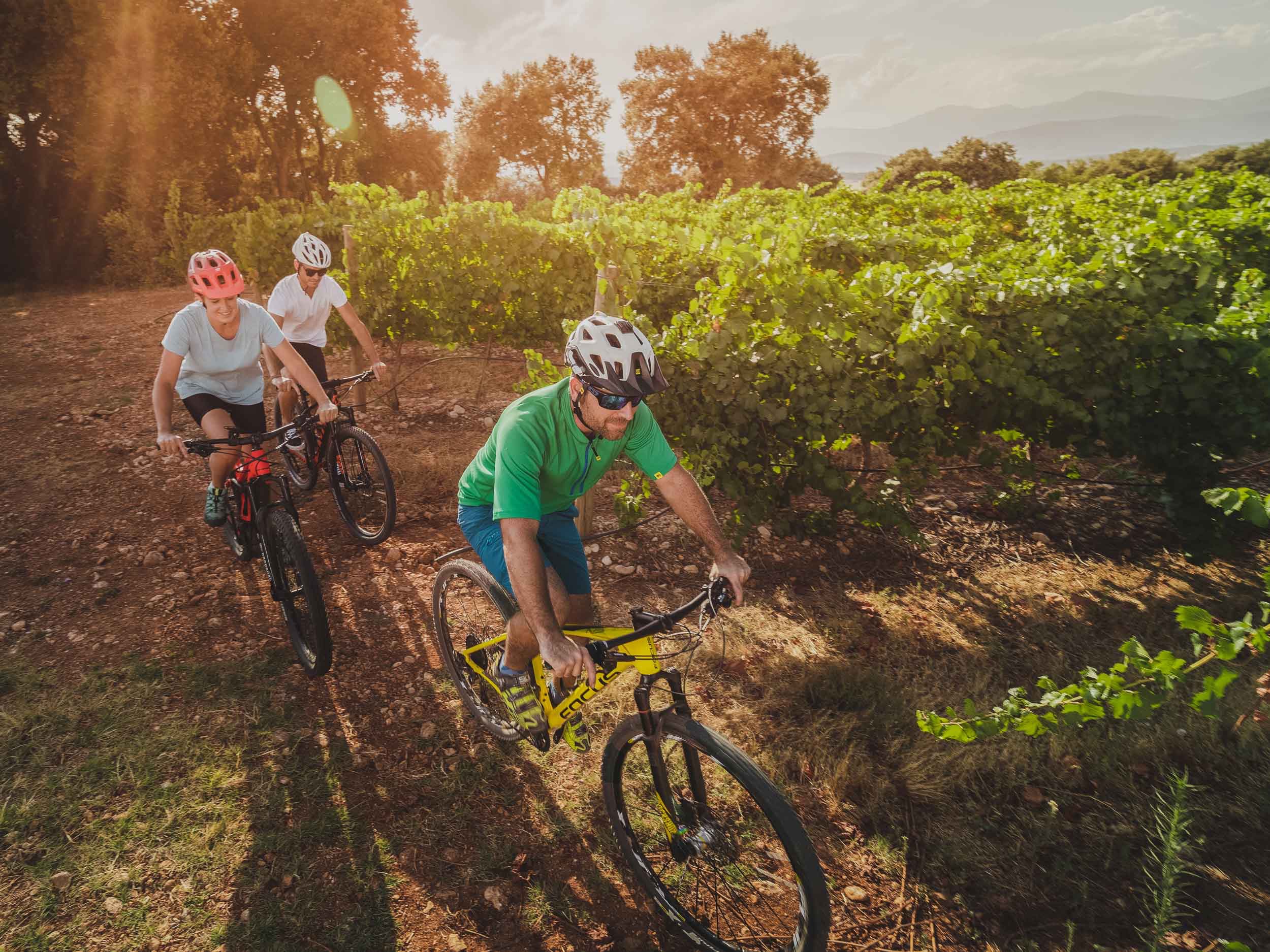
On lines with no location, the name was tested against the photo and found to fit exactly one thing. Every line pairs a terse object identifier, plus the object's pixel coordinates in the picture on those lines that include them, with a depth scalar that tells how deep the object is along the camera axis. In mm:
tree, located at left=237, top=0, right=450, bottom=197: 26484
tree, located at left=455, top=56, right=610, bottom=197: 42500
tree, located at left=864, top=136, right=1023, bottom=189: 36062
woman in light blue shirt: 4582
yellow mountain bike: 2469
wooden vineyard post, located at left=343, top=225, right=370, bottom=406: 8703
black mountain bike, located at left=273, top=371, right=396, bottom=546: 6031
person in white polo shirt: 6469
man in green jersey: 2646
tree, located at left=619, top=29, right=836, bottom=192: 41969
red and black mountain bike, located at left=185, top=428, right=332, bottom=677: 4223
